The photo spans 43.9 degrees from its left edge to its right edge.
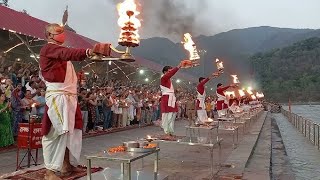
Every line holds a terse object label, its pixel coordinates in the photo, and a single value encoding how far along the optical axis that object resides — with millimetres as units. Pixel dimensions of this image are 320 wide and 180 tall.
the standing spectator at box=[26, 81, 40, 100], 11918
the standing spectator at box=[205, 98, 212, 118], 25828
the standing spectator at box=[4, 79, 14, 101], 10421
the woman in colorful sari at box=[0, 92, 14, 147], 9867
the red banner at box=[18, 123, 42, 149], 7203
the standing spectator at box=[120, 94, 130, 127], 17406
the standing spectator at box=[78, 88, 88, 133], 14141
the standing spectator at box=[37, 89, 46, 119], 11402
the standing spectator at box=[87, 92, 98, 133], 14715
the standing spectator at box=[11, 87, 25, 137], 10859
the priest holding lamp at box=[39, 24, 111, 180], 5398
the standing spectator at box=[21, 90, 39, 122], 11039
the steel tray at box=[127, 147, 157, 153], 5500
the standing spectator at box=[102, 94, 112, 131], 15992
